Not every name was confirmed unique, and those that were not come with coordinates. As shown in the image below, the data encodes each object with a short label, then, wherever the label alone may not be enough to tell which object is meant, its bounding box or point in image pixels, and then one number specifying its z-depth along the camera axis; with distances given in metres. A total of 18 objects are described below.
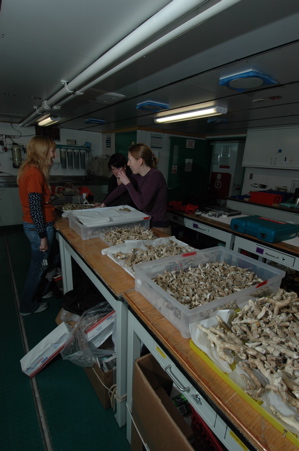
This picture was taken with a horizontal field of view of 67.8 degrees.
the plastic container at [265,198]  3.54
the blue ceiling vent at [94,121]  3.77
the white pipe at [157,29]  0.72
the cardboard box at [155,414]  0.86
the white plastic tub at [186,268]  0.87
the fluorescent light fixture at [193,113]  2.36
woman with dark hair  2.53
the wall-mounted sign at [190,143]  4.98
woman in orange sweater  1.81
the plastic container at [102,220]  1.85
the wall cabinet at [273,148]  3.50
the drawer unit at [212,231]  2.70
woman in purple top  2.12
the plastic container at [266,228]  2.29
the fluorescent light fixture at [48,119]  3.42
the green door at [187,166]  4.89
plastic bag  1.48
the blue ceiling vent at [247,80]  1.54
